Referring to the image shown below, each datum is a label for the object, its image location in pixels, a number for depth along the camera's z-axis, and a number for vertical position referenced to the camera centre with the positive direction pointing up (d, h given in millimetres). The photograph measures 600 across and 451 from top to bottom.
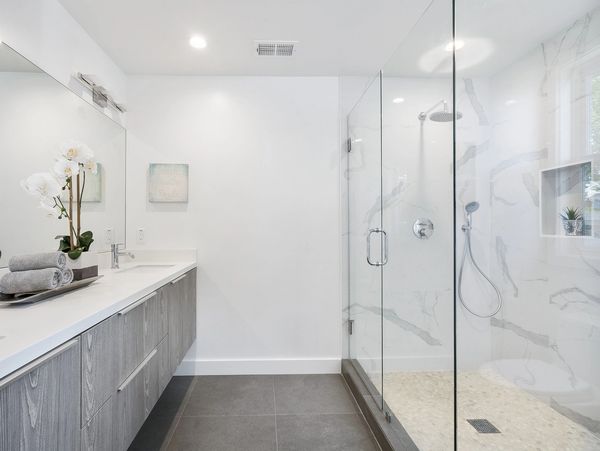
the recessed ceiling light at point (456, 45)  1351 +736
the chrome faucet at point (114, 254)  2408 -185
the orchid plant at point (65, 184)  1462 +189
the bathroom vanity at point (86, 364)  815 -431
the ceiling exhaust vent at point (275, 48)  2328 +1263
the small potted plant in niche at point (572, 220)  1338 +43
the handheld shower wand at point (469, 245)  1547 -69
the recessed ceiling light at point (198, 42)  2266 +1255
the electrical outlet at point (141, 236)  2744 -64
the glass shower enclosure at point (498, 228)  1339 +12
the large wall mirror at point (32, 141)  1527 +425
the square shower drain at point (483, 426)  1458 -840
